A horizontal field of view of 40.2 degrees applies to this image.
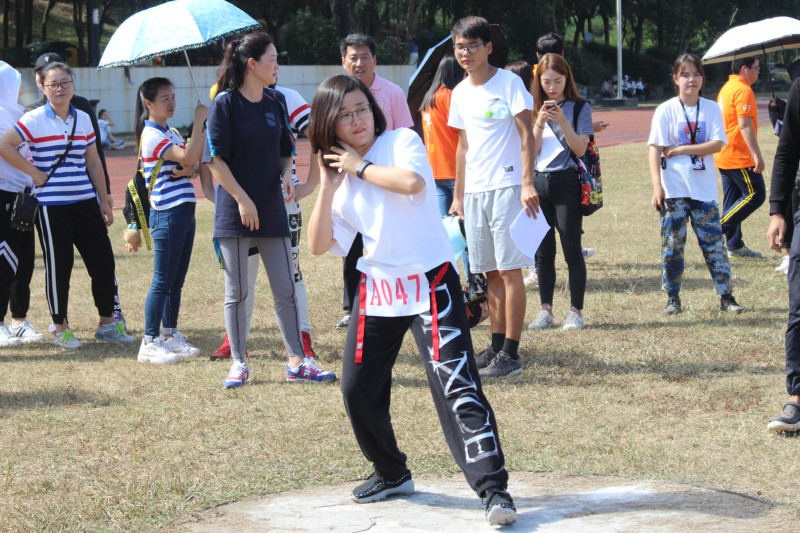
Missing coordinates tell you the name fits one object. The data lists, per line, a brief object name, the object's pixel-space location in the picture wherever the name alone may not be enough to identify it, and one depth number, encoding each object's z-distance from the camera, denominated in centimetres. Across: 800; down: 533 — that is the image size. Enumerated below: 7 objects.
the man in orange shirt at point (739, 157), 1009
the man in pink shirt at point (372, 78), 712
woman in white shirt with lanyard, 782
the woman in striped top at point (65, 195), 755
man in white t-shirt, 642
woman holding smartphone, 753
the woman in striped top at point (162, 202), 716
